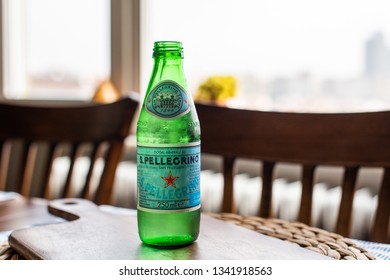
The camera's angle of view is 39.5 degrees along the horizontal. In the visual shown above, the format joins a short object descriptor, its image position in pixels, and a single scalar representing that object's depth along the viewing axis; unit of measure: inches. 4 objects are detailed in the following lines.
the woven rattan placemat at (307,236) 22.7
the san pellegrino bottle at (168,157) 20.4
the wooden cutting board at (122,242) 20.8
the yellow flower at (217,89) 68.7
